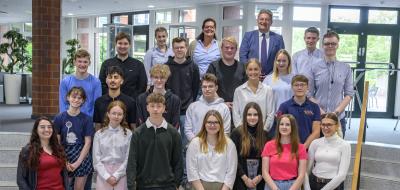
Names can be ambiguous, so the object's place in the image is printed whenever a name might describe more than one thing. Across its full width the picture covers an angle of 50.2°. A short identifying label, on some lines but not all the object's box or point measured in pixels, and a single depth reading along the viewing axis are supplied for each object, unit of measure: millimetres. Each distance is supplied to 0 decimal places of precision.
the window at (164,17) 14422
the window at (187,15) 13492
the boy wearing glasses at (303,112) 3854
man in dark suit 4555
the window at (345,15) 11927
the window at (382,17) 11828
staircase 4895
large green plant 12039
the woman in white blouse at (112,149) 3684
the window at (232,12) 12254
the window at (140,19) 15121
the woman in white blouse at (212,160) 3609
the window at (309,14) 11984
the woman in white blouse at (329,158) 3740
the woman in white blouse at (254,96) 3906
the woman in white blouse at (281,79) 4039
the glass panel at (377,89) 11859
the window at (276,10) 11984
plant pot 10859
